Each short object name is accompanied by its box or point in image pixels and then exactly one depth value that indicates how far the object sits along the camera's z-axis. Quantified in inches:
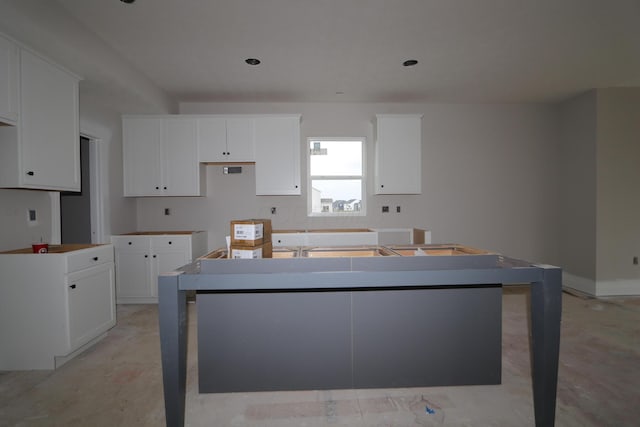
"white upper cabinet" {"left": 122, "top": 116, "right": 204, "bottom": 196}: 146.6
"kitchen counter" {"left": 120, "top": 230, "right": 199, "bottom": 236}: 145.8
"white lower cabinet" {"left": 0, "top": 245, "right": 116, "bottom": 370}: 83.7
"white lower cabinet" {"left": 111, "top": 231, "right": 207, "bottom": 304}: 138.8
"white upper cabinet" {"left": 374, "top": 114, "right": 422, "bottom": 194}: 155.3
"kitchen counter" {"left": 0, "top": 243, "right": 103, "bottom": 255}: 98.4
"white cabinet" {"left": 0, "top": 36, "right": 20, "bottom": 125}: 75.6
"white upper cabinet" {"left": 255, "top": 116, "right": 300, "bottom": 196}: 150.1
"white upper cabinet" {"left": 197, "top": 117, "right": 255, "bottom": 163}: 148.7
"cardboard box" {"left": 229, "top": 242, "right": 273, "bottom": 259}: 63.1
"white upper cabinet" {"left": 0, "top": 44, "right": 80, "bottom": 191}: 80.7
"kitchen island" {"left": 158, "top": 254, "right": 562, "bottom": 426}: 69.7
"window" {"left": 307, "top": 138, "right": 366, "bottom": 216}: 170.1
